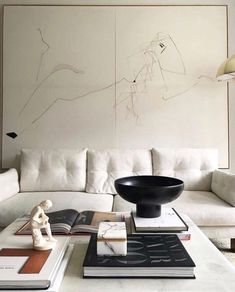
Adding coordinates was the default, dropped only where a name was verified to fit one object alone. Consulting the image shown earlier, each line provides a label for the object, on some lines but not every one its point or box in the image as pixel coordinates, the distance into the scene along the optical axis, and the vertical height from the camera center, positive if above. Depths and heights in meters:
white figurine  0.90 -0.26
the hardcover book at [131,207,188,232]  1.08 -0.31
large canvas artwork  2.70 +0.72
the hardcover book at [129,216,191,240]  1.08 -0.33
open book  1.14 -0.33
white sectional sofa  2.41 -0.19
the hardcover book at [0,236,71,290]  0.69 -0.33
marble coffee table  0.71 -0.36
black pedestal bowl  1.10 -0.19
